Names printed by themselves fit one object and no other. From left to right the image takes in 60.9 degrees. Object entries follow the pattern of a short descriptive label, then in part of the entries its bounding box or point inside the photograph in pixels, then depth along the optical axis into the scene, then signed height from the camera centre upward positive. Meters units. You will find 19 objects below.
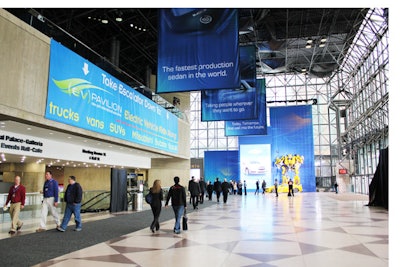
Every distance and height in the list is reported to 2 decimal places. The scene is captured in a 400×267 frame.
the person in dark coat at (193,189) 14.94 -0.55
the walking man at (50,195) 9.19 -0.54
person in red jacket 8.70 -0.67
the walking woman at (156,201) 8.70 -0.64
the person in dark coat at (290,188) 26.26 -0.80
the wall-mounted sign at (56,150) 10.86 +0.97
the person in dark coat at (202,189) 18.94 -0.71
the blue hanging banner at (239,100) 14.09 +3.31
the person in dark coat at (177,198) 8.49 -0.54
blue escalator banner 10.45 +2.75
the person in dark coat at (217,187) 20.67 -0.61
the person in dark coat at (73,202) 8.91 -0.70
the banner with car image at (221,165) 38.53 +1.35
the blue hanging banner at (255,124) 17.67 +3.05
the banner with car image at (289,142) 35.22 +3.74
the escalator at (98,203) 14.93 -1.22
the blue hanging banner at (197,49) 8.25 +3.19
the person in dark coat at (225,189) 19.92 -0.72
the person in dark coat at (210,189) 22.75 -0.83
